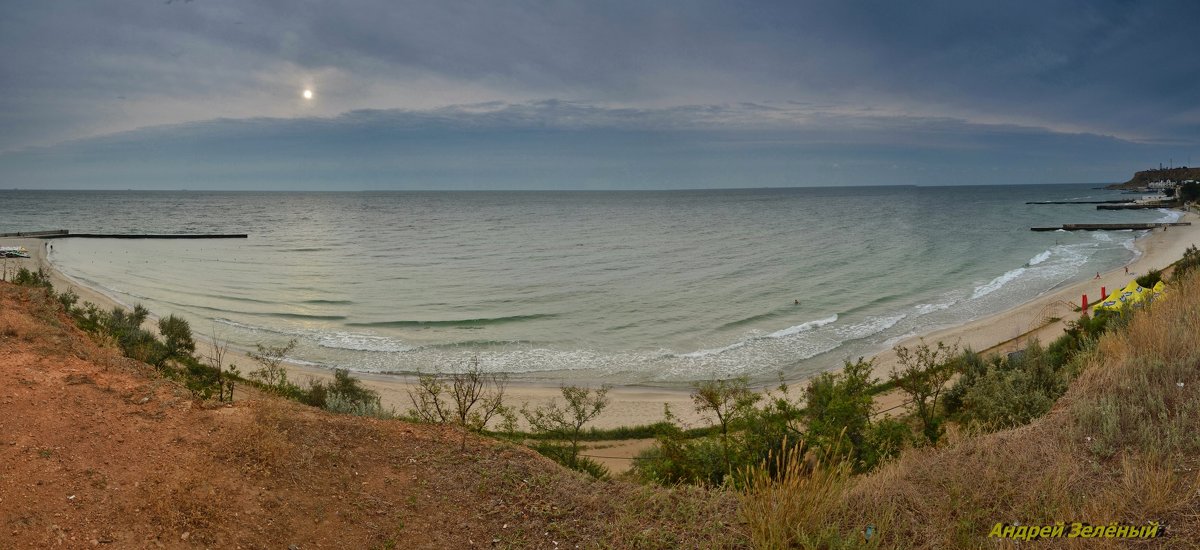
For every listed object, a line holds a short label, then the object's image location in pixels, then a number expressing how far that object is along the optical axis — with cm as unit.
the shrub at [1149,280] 2303
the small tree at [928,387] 1397
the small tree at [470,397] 1301
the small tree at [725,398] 1180
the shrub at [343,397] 1342
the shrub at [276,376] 1563
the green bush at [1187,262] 2374
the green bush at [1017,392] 1029
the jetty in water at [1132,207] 11831
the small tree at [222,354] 1857
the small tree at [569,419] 1307
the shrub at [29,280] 2065
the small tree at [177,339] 2002
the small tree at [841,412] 1186
